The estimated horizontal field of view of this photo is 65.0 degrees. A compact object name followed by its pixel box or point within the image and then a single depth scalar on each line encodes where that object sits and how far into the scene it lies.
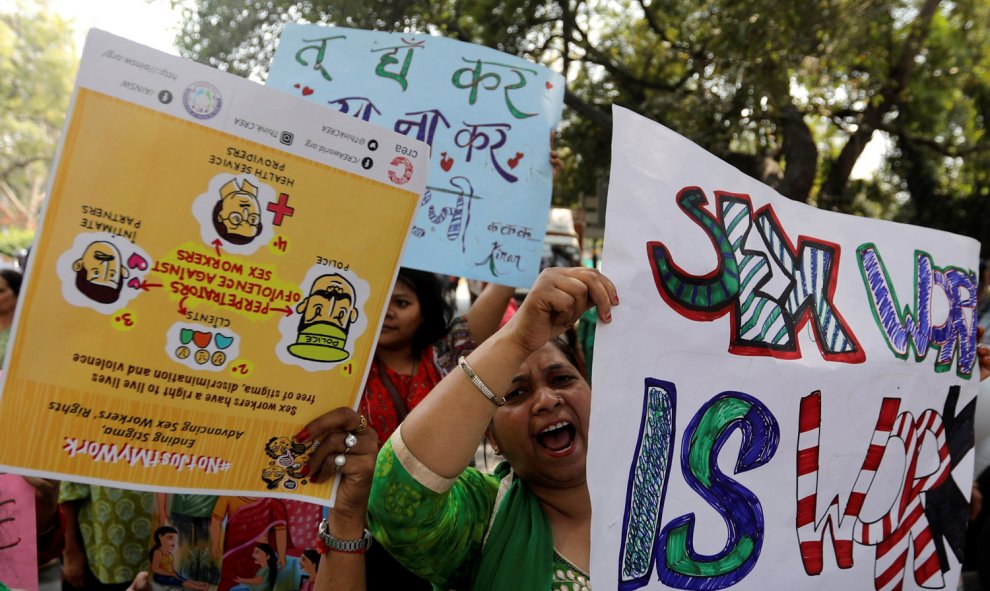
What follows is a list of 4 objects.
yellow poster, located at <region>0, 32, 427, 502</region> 1.09
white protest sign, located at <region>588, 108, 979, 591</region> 1.38
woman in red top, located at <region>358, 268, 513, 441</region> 2.32
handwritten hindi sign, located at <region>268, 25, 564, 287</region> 2.62
